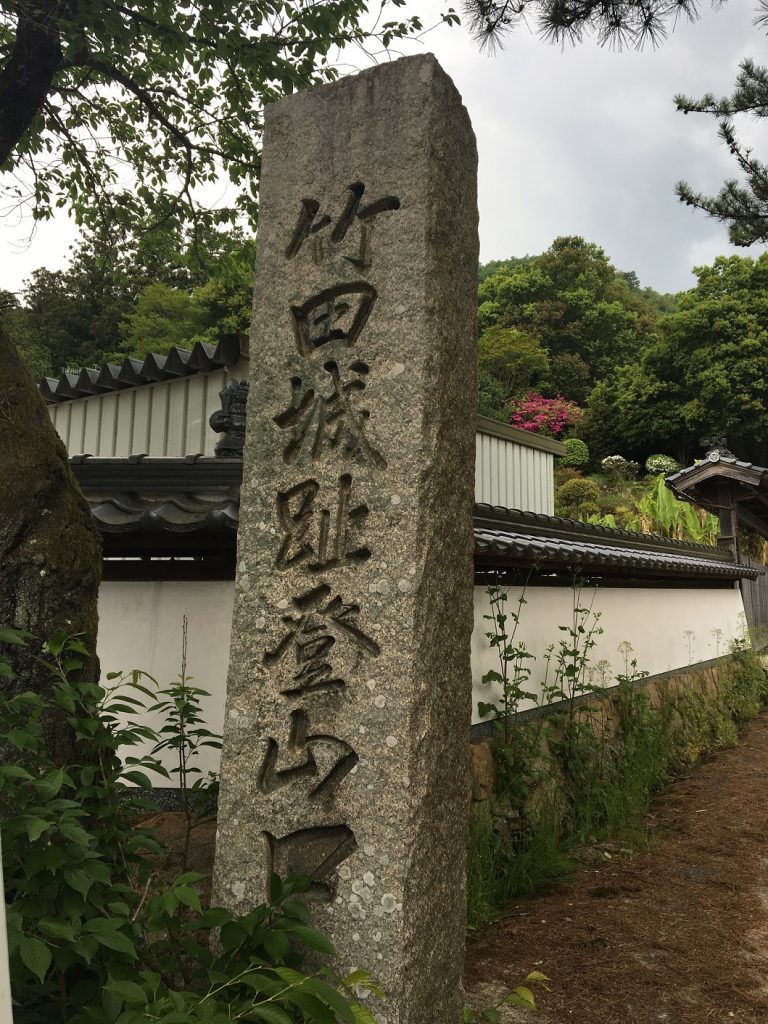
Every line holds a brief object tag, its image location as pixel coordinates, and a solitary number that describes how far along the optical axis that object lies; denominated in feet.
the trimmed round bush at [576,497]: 80.23
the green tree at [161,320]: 90.79
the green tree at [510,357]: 96.78
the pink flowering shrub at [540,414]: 96.66
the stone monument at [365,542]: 8.91
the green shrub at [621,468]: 91.35
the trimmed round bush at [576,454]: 95.40
